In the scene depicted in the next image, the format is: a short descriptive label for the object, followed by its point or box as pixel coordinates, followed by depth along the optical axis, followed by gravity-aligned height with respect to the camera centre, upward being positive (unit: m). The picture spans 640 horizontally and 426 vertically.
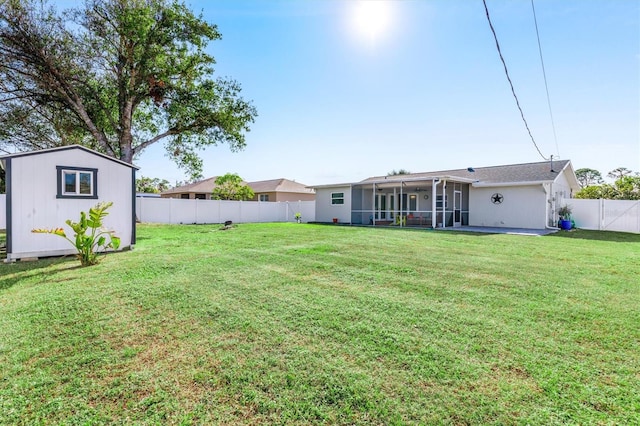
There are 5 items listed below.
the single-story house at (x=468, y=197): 15.46 +0.61
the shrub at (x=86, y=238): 6.63 -0.62
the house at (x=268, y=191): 30.27 +1.71
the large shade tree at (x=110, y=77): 12.68 +5.69
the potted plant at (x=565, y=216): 15.06 -0.38
